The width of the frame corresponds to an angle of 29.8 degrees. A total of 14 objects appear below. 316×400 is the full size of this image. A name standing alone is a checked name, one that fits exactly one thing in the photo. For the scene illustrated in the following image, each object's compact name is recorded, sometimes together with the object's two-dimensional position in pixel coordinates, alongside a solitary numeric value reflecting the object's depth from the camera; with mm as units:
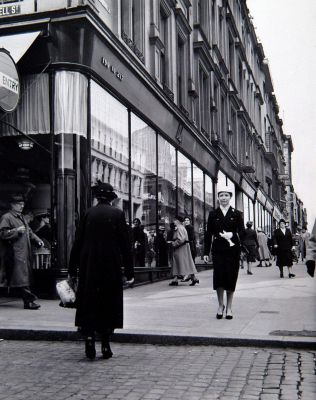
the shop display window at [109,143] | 11234
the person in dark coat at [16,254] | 8891
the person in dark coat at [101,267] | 5742
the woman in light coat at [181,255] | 13406
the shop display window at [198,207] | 20188
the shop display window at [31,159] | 10531
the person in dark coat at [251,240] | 20373
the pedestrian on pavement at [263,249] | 23594
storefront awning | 10117
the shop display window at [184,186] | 17969
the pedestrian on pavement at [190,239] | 14433
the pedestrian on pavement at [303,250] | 24189
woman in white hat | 8000
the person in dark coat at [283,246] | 15961
